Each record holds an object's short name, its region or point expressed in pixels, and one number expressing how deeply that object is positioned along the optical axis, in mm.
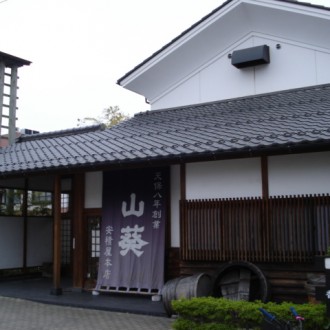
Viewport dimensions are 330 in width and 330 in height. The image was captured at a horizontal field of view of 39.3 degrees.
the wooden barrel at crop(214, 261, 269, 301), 8438
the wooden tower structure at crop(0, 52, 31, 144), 16484
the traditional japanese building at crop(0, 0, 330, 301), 8555
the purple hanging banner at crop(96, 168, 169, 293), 10320
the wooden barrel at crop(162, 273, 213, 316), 8516
